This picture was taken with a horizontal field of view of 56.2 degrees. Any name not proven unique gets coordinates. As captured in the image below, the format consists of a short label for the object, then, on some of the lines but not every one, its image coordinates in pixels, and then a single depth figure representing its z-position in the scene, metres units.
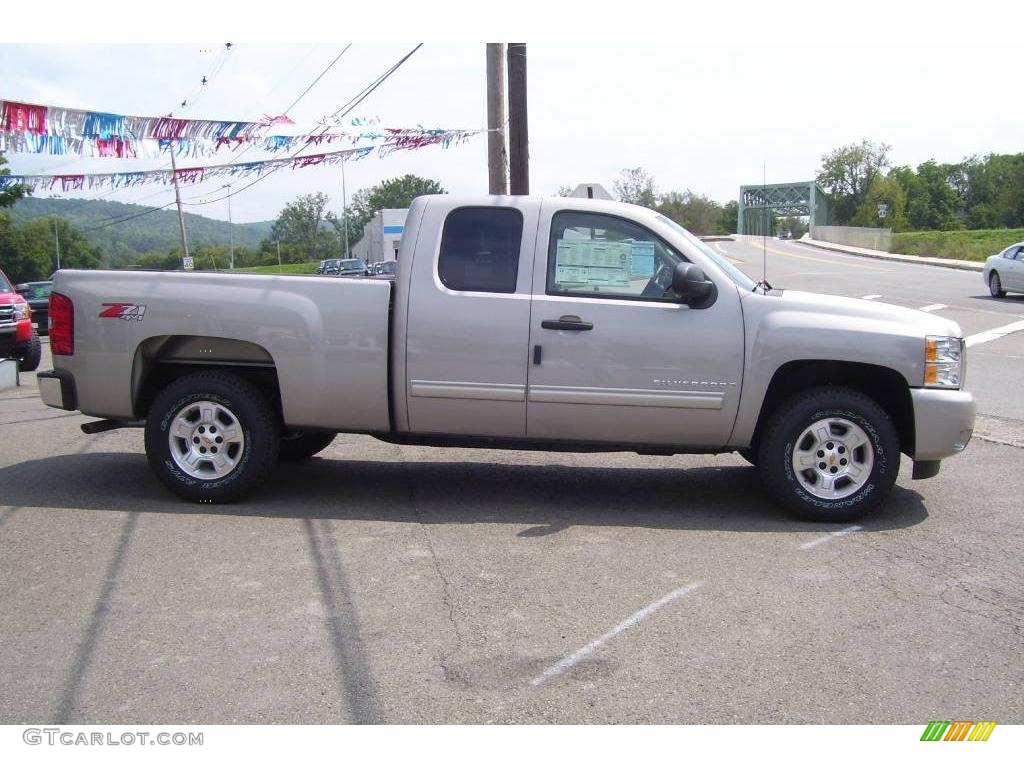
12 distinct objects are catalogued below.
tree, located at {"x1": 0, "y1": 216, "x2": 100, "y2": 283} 70.31
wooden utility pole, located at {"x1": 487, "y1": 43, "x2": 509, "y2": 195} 12.84
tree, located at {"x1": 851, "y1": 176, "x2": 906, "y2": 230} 100.97
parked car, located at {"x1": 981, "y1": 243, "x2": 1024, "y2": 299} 23.92
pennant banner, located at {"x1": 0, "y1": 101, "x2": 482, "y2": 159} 12.21
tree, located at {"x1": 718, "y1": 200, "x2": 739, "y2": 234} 75.69
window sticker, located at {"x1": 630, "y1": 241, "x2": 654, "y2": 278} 6.14
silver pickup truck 5.98
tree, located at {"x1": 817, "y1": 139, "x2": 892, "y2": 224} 115.75
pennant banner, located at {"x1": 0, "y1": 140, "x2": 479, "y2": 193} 13.77
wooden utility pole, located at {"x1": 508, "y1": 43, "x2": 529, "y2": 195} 12.25
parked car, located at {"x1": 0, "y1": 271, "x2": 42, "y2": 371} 14.77
